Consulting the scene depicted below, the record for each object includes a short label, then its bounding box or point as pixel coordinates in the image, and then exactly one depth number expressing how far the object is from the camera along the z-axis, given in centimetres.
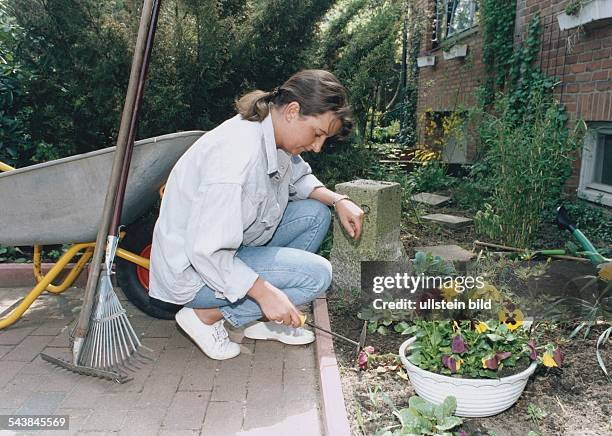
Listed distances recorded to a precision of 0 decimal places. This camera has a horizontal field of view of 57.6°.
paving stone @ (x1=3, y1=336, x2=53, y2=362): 258
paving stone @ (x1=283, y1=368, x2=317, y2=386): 239
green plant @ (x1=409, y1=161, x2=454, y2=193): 607
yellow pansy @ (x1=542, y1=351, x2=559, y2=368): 204
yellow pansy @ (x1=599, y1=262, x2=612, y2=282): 263
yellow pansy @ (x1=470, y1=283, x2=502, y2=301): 235
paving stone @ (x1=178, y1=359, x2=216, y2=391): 234
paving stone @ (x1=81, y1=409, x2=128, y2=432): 204
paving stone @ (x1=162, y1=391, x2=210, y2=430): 206
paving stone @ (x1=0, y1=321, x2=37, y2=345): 274
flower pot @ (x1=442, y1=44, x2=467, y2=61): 695
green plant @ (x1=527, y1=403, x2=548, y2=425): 200
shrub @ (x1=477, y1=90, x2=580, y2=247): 368
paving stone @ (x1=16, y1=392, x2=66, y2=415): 214
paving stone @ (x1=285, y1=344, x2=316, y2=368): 254
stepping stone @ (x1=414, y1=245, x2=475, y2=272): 354
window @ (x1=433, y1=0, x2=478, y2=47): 706
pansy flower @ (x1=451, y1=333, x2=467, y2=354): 199
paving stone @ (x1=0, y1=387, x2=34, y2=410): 219
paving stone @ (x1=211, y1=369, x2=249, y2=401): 227
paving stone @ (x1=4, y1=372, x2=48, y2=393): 231
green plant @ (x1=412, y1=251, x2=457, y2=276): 272
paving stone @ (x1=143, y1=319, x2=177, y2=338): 285
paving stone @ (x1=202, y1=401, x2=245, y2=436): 203
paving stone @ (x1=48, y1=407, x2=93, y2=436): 202
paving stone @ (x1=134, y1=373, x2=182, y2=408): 221
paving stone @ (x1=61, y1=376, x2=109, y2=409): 219
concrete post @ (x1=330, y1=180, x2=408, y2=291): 303
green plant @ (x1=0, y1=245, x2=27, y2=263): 378
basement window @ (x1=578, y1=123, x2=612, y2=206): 446
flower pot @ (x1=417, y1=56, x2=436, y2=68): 820
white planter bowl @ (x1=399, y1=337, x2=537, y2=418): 194
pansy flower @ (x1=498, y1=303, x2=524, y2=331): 214
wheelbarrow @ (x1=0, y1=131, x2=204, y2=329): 237
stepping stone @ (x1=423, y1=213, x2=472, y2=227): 454
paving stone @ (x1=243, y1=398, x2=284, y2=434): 208
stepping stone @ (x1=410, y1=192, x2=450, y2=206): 526
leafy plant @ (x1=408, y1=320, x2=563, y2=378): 199
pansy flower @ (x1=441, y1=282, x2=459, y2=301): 238
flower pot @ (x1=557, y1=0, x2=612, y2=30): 388
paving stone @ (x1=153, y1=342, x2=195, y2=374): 250
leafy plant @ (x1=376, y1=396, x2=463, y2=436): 183
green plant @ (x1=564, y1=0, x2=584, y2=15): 419
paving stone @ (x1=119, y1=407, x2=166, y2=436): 202
